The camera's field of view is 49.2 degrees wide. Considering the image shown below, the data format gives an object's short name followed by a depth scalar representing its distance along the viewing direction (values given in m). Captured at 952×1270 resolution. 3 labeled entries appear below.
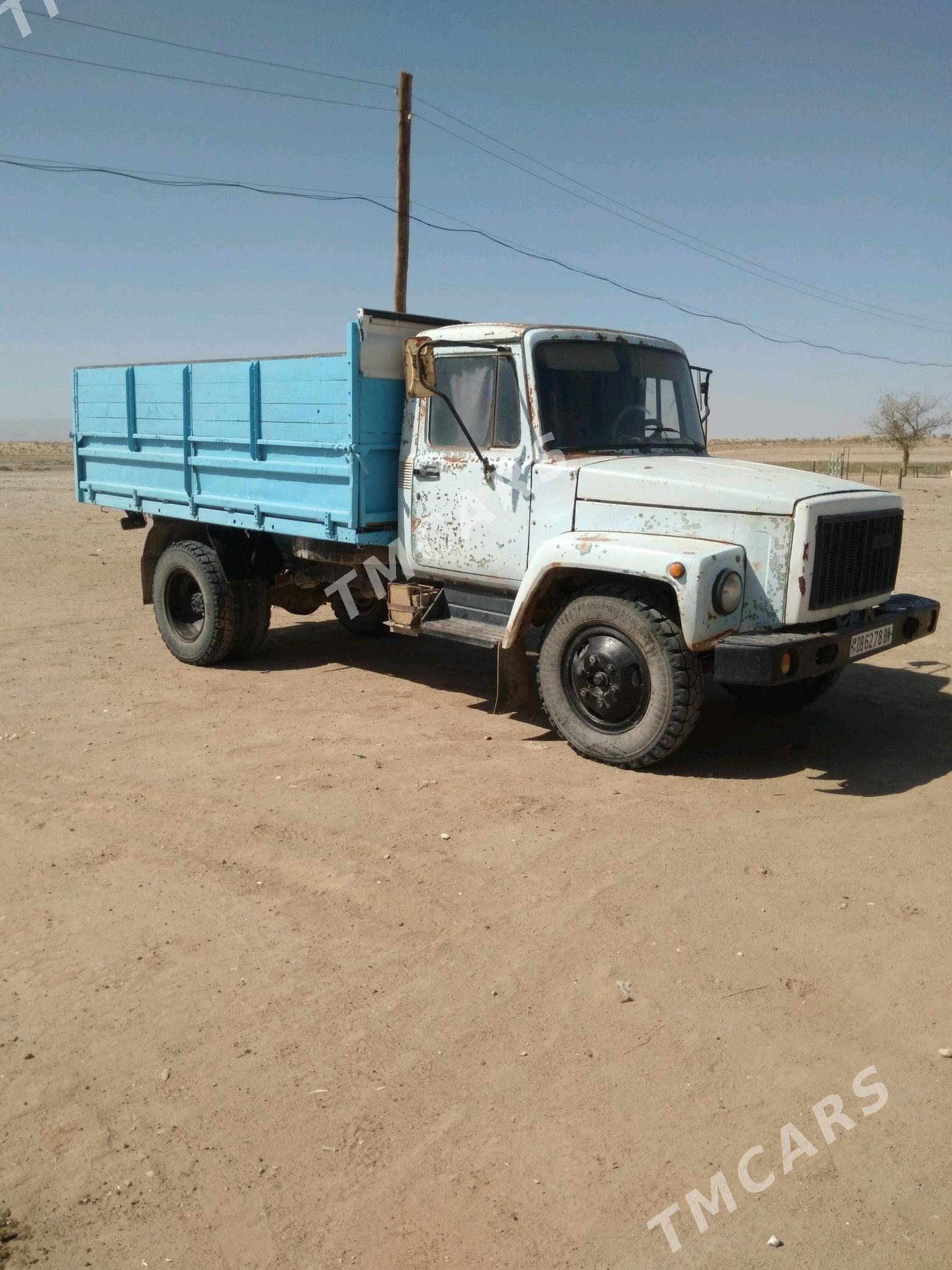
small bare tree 48.41
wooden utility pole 14.23
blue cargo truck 5.35
